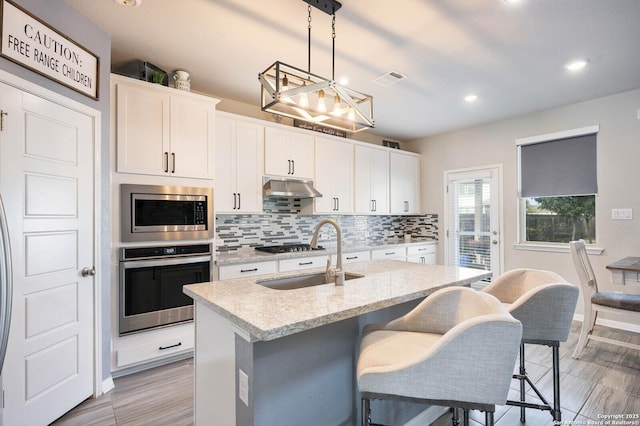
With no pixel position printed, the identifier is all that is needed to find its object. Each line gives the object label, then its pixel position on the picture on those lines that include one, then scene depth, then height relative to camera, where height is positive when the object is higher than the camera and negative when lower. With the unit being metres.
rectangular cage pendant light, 1.59 +0.65
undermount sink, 1.92 -0.40
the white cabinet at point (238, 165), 3.19 +0.57
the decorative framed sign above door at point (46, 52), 1.67 +1.00
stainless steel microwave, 2.48 +0.06
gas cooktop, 3.50 -0.35
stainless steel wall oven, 2.46 -0.52
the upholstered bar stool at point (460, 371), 1.04 -0.53
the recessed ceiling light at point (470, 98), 3.48 +1.34
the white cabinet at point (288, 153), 3.57 +0.77
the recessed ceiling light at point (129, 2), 1.88 +1.31
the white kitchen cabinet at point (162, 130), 2.48 +0.76
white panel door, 1.72 -0.20
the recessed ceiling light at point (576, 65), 2.71 +1.33
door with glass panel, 4.47 -0.03
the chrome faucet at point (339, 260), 1.68 -0.23
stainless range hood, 3.47 +0.35
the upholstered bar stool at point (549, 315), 1.60 -0.50
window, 3.70 +0.38
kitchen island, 1.20 -0.57
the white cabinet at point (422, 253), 4.81 -0.56
